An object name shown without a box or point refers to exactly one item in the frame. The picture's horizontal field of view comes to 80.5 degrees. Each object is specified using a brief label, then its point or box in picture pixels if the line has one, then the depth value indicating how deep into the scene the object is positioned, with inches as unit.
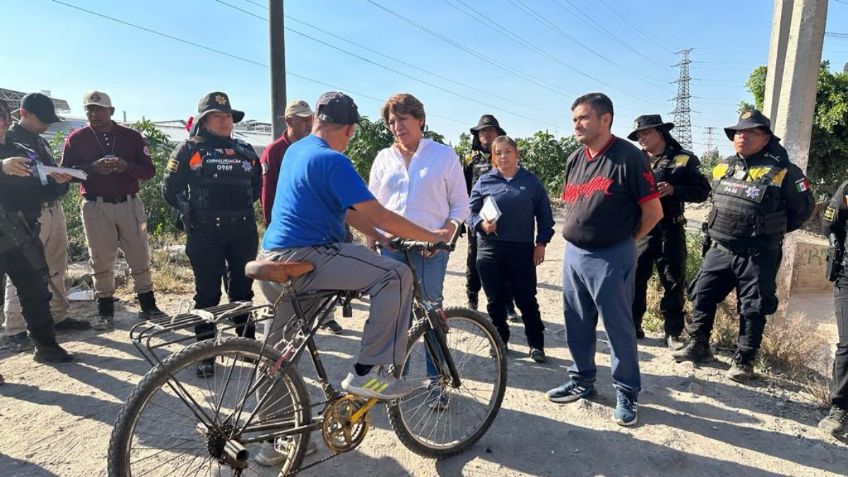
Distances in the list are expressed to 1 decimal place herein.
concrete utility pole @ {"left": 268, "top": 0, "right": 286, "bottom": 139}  282.0
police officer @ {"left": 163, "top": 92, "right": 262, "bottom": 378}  154.9
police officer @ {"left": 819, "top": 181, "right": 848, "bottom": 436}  126.7
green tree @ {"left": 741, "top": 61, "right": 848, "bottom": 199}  470.9
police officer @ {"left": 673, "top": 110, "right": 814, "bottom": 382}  146.3
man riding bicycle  95.0
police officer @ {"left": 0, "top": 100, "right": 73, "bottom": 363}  156.1
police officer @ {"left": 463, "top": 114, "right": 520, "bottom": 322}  215.2
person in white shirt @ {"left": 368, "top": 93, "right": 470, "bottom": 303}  124.5
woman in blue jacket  164.4
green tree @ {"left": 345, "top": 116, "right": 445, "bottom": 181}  458.6
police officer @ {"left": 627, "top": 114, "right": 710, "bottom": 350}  171.6
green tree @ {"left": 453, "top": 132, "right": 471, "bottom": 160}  671.1
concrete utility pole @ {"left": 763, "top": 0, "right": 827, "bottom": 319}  182.9
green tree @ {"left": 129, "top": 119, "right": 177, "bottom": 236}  358.9
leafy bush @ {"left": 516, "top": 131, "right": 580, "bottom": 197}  677.9
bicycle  87.0
